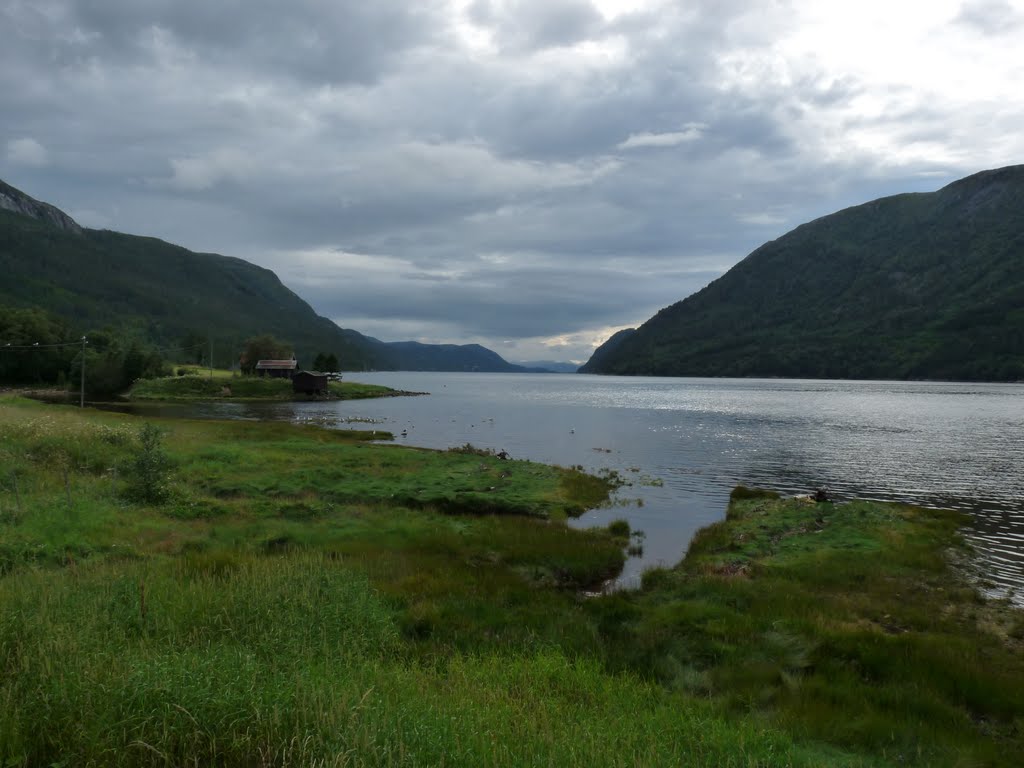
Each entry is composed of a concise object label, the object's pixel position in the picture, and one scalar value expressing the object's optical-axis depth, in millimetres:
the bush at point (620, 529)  27394
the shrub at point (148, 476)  24781
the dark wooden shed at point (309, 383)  148000
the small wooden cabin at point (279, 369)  169625
